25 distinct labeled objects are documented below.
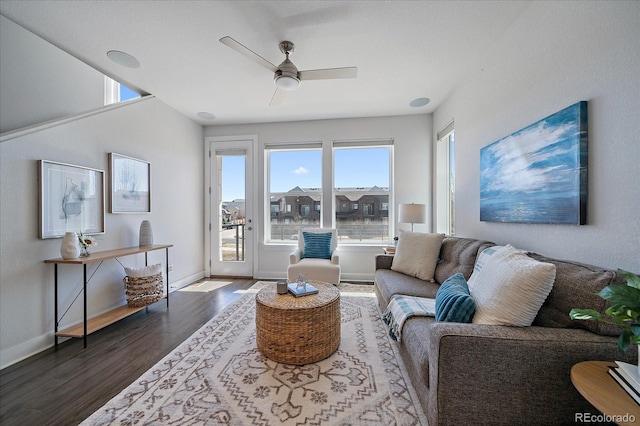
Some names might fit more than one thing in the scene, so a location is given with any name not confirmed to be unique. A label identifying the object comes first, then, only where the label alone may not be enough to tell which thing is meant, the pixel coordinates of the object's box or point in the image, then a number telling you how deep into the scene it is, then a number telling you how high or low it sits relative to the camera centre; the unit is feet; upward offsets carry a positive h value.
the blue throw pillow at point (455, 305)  4.58 -1.76
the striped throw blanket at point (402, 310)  5.61 -2.30
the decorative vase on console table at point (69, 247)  7.09 -0.97
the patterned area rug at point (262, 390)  4.60 -3.77
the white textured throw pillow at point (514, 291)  4.06 -1.36
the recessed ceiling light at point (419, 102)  11.29 +5.15
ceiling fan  7.09 +4.06
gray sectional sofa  3.47 -2.17
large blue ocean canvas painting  4.74 +0.92
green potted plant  2.66 -1.03
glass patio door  14.35 +0.21
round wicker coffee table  5.97 -2.86
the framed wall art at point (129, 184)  9.23 +1.14
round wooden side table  2.61 -2.07
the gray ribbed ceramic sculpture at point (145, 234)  9.89 -0.84
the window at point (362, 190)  13.85 +1.25
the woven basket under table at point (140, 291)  8.91 -2.83
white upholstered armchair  10.94 -2.15
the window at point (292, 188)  14.21 +1.43
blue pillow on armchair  12.45 -1.68
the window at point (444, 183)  11.93 +1.48
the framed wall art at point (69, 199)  7.02 +0.43
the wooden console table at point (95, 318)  6.97 -3.37
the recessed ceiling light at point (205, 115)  12.76 +5.13
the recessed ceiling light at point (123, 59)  7.74 +4.99
